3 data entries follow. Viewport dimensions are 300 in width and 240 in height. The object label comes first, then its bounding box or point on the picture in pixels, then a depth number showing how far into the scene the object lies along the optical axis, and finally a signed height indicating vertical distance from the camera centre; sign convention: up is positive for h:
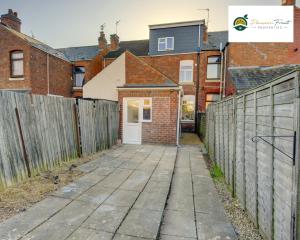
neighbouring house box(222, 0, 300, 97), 10.60 +3.53
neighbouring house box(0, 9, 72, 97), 12.38 +3.54
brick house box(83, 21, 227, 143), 14.70 +4.52
